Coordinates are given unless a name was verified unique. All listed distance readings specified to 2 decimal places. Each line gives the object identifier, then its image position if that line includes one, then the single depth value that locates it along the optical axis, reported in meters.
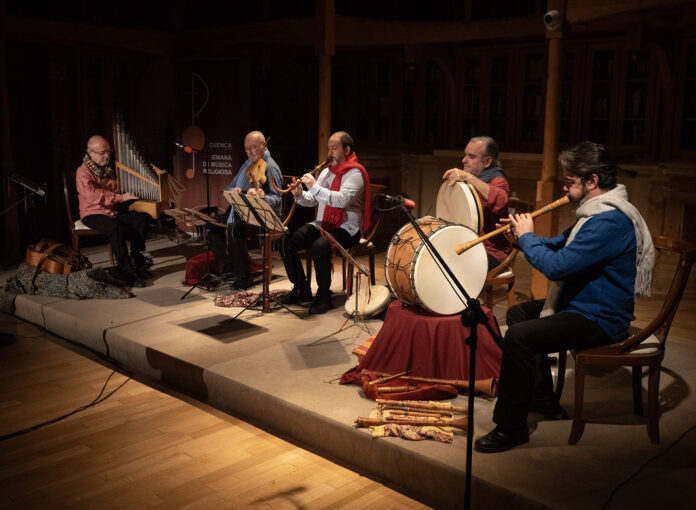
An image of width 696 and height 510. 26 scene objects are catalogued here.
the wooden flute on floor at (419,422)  3.16
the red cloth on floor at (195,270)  5.97
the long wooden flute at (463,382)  3.50
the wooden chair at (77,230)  6.12
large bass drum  3.53
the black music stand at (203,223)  5.37
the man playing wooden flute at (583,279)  2.86
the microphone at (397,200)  2.72
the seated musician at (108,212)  5.96
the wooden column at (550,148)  4.84
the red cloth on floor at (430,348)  3.57
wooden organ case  6.31
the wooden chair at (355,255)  5.21
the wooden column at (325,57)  6.59
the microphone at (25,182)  6.46
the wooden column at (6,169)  6.75
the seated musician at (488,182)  4.24
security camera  4.73
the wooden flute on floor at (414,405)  3.30
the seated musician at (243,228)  5.71
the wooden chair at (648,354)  2.95
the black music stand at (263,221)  4.62
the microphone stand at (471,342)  2.39
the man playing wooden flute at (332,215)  5.01
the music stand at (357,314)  4.31
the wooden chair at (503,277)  4.25
